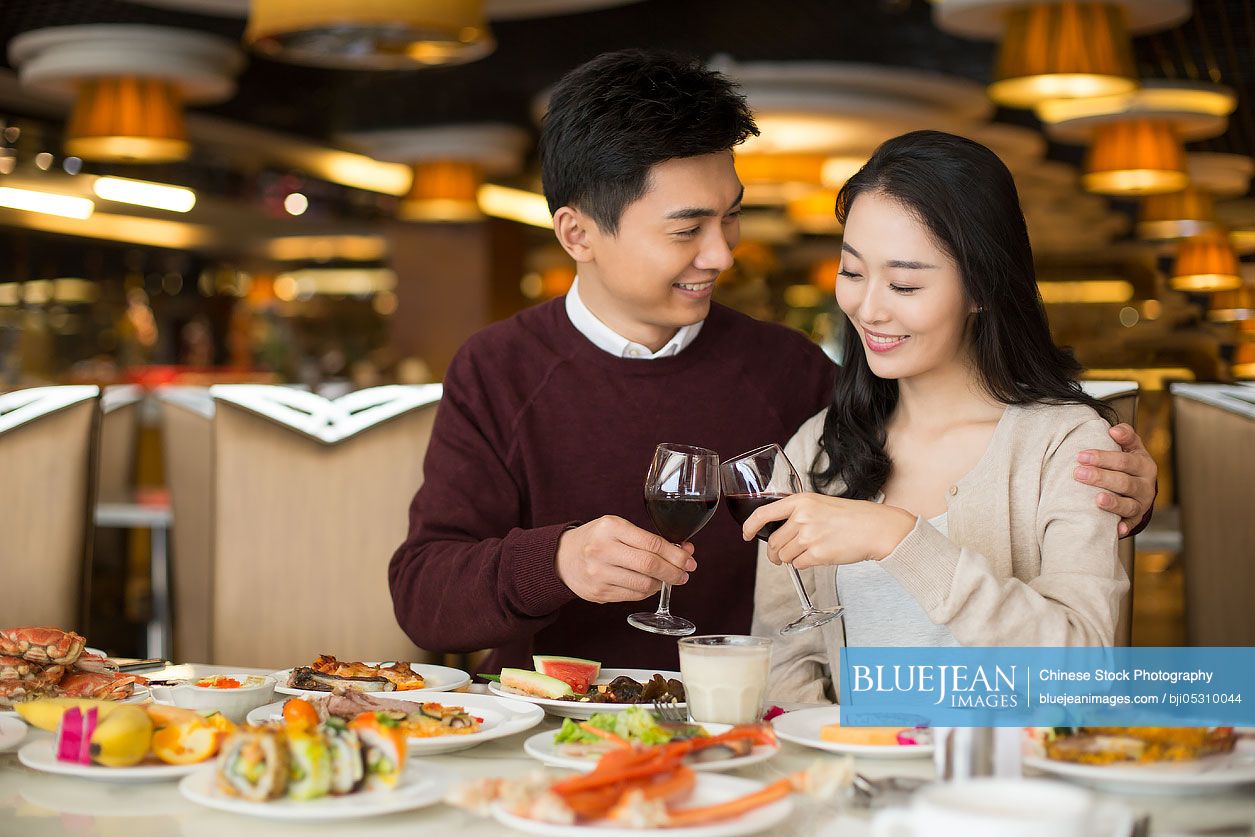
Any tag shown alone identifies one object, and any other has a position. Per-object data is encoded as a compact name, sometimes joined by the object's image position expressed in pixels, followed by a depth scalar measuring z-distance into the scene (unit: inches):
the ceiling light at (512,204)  536.1
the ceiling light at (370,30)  135.1
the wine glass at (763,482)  62.3
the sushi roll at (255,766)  42.6
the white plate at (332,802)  41.7
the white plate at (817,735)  49.3
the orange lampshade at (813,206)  391.5
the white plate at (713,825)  39.3
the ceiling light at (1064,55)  199.3
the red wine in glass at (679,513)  62.0
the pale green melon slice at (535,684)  59.0
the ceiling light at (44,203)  461.7
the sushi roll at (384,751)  44.1
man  78.7
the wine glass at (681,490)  61.9
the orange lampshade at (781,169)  346.0
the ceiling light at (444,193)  396.2
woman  59.2
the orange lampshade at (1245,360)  207.9
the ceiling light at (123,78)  273.3
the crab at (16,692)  58.5
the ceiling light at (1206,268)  273.0
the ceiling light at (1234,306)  250.2
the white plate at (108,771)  46.8
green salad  49.0
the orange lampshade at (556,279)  765.3
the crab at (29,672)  58.7
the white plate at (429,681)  59.2
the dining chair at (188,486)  128.0
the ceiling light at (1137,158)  286.5
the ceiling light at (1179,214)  356.8
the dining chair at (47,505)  86.7
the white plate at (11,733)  51.1
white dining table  42.5
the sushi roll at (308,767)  42.9
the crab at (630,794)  40.2
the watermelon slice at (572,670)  60.9
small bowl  54.8
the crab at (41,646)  58.8
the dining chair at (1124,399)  81.4
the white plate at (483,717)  50.4
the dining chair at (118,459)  173.8
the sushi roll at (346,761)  43.6
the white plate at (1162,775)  44.3
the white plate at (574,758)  46.2
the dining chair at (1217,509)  95.7
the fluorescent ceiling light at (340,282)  711.1
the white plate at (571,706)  56.5
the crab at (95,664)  64.3
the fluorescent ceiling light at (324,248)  637.3
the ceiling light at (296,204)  498.0
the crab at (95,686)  59.4
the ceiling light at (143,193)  465.7
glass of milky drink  52.9
